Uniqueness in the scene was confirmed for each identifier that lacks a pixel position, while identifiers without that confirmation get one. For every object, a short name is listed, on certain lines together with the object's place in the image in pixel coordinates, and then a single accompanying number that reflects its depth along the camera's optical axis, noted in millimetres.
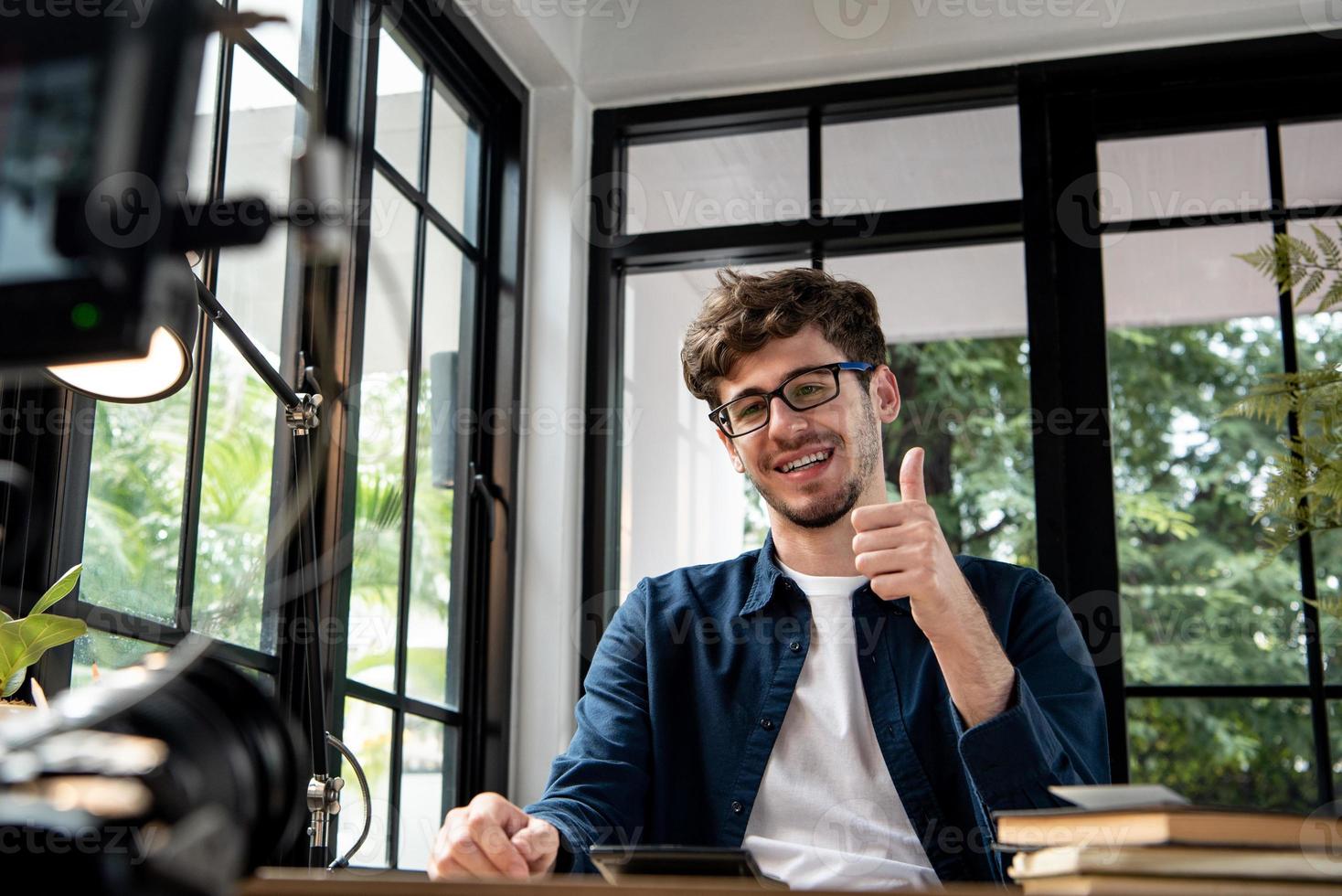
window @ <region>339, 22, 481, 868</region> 2523
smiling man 1389
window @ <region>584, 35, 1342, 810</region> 2912
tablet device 853
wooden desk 666
